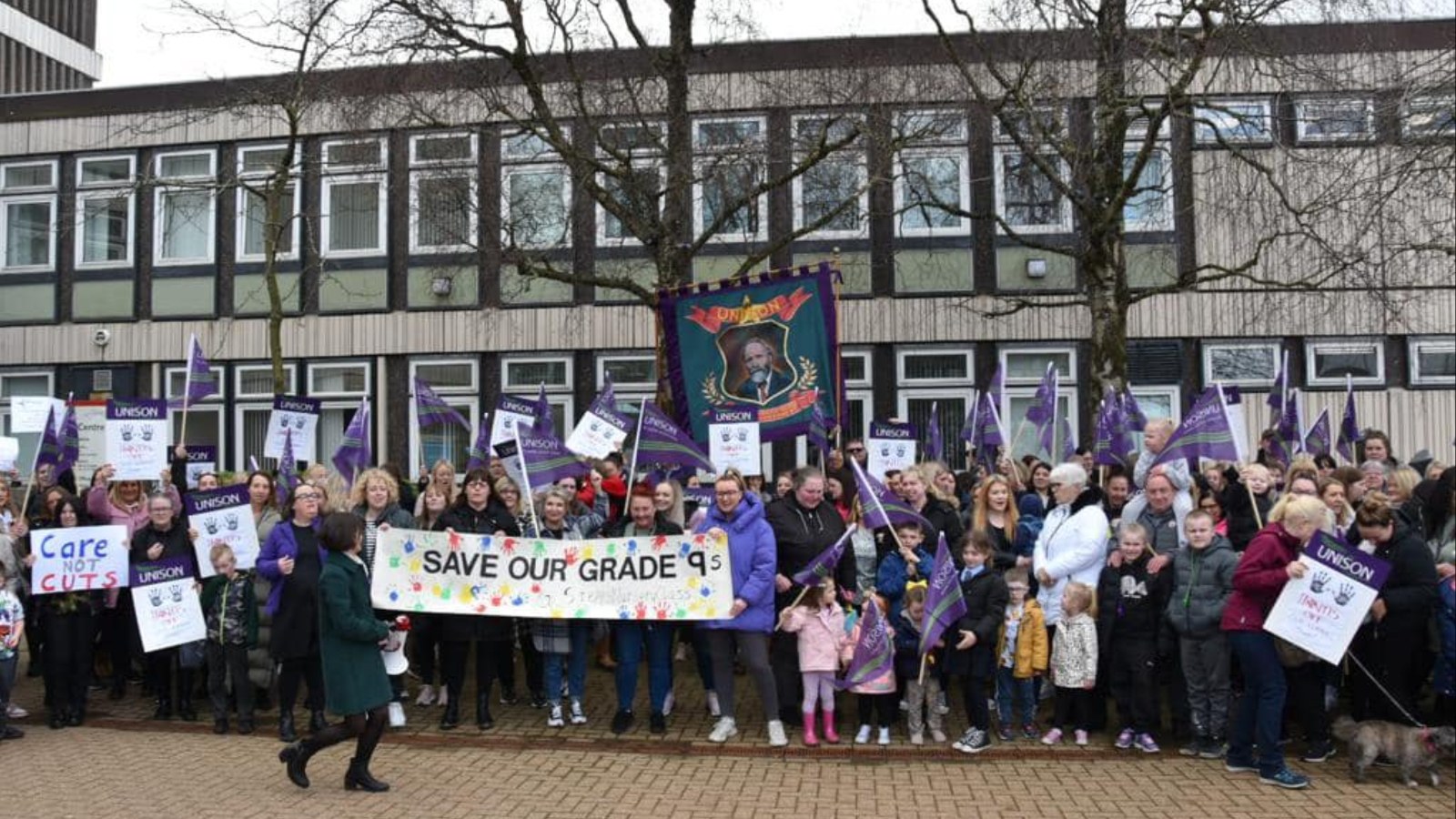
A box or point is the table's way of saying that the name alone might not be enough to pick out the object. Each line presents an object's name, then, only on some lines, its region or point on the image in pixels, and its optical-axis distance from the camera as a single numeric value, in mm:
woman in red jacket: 8195
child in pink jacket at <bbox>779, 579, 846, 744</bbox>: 9266
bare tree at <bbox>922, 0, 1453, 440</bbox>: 12961
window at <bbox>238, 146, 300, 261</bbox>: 22688
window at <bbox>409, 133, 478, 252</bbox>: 15352
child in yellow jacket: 9266
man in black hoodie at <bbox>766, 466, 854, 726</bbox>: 9648
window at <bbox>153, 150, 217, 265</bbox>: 23172
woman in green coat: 7852
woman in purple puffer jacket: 9312
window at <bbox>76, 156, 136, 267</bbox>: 23578
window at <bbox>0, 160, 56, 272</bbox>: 23938
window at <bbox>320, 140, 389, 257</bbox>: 22312
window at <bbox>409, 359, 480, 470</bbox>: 22203
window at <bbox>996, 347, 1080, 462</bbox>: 20688
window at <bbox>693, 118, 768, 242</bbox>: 14180
